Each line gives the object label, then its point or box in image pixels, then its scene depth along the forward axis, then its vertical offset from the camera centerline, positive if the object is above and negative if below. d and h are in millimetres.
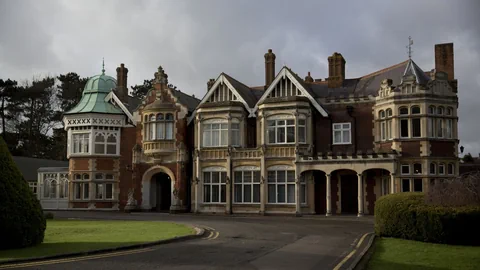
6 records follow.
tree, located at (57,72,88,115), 71000 +11421
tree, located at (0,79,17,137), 63250 +9714
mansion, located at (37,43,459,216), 35719 +2393
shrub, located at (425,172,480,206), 19000 -633
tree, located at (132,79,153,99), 80625 +13198
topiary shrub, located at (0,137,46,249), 15109 -1016
